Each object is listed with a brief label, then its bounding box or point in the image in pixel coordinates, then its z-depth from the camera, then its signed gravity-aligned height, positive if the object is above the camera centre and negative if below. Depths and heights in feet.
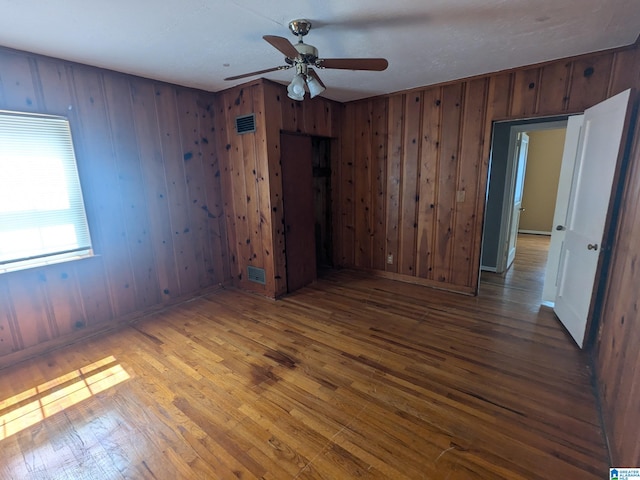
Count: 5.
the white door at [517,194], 15.01 -1.03
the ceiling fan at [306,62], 6.68 +2.64
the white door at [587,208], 7.50 -0.94
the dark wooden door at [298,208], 12.34 -1.23
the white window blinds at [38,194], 7.92 -0.27
